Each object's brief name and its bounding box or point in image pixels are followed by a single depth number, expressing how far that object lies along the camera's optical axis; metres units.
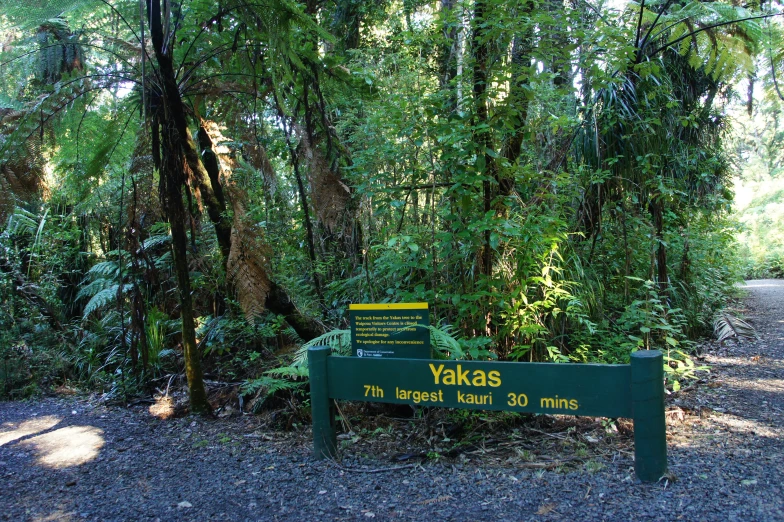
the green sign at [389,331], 4.01
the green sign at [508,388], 3.24
